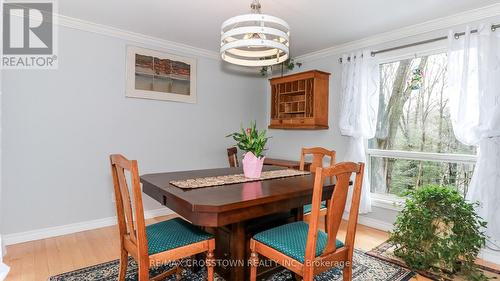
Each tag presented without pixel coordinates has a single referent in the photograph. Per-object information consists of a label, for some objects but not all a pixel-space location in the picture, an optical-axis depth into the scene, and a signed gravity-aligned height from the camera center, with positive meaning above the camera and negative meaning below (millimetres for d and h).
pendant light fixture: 1894 +682
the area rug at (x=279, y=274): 2139 -1085
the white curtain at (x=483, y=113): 2465 +229
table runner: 1958 -347
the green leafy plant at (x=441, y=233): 2207 -760
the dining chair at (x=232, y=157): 3705 -311
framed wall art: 3351 +705
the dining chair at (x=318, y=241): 1548 -641
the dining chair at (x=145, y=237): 1580 -647
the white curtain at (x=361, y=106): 3301 +360
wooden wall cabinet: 3689 +472
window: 2871 +24
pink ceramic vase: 2250 -244
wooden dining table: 1517 -402
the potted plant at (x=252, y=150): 2199 -122
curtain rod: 2496 +978
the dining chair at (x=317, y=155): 2904 -200
